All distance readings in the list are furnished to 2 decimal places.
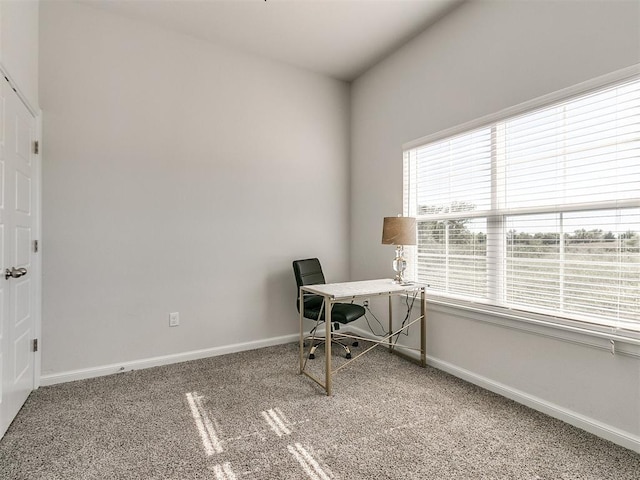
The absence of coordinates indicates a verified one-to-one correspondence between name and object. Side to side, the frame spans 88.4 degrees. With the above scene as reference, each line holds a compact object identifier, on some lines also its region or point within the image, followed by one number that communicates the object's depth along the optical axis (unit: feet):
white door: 6.12
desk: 7.80
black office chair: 9.88
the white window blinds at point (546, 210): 5.97
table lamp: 9.23
